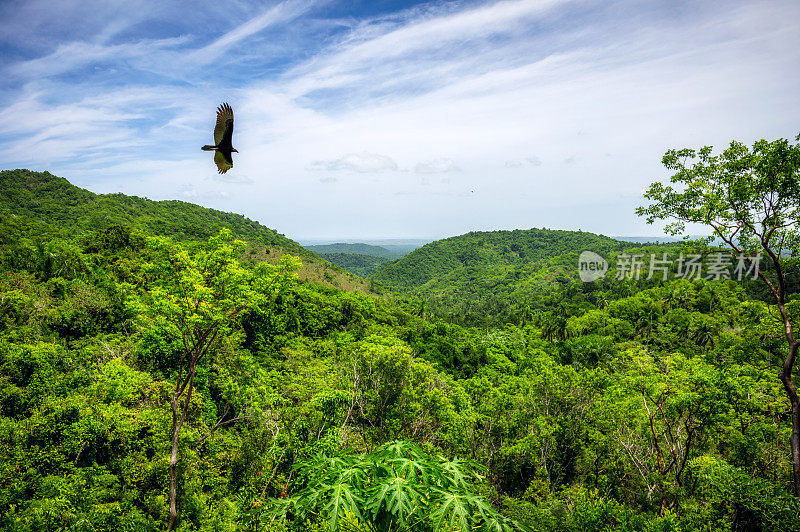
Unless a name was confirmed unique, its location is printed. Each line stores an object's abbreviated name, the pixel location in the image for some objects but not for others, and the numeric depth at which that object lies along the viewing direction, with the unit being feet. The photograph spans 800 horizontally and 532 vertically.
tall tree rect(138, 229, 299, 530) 33.01
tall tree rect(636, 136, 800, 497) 24.89
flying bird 20.52
